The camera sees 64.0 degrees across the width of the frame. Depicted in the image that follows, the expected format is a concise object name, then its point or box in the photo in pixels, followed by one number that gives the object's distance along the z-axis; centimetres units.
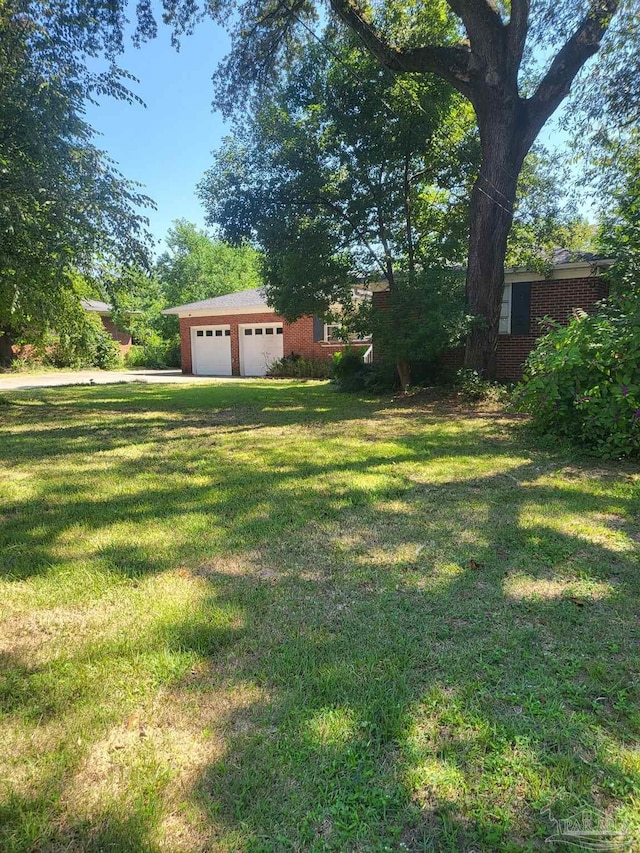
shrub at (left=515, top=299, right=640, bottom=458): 559
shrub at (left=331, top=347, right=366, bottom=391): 1379
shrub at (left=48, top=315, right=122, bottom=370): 2448
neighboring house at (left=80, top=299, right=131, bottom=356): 2906
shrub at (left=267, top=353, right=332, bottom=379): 1988
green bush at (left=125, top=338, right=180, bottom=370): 2961
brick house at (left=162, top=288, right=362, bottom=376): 2077
